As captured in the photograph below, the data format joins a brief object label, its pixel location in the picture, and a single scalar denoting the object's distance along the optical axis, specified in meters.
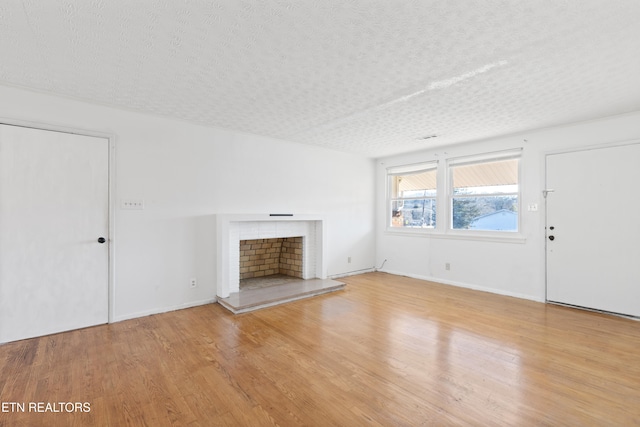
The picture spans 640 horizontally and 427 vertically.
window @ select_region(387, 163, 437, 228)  5.59
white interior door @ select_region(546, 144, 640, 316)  3.54
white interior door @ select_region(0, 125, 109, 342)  2.86
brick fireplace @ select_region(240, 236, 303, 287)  5.11
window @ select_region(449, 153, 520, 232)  4.59
